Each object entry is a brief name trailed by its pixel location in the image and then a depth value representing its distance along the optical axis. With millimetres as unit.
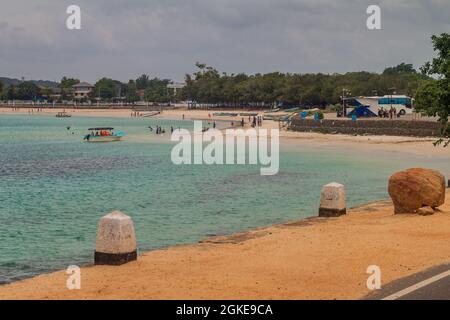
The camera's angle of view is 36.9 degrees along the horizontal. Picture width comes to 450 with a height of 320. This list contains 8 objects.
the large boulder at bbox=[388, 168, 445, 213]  17250
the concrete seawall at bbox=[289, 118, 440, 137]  69875
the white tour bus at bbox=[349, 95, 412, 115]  91250
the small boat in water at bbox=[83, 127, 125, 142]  88062
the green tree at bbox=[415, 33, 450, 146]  21594
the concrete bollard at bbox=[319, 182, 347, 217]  18438
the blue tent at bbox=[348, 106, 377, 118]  92188
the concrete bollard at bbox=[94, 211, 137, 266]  12266
